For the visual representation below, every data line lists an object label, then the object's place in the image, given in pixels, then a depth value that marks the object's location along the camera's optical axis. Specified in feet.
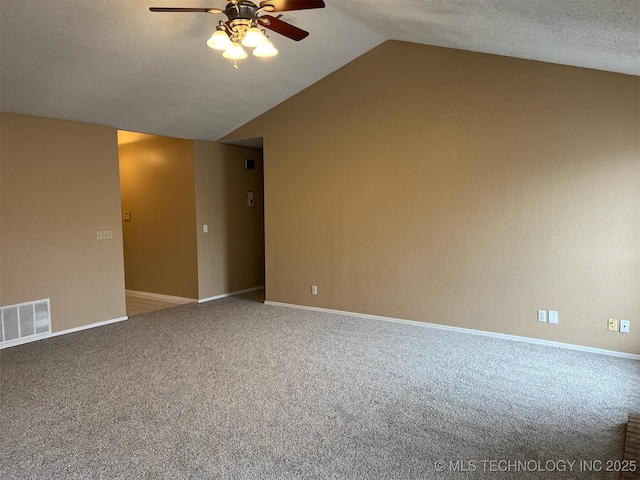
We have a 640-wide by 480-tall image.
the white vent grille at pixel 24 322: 14.14
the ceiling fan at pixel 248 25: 8.58
